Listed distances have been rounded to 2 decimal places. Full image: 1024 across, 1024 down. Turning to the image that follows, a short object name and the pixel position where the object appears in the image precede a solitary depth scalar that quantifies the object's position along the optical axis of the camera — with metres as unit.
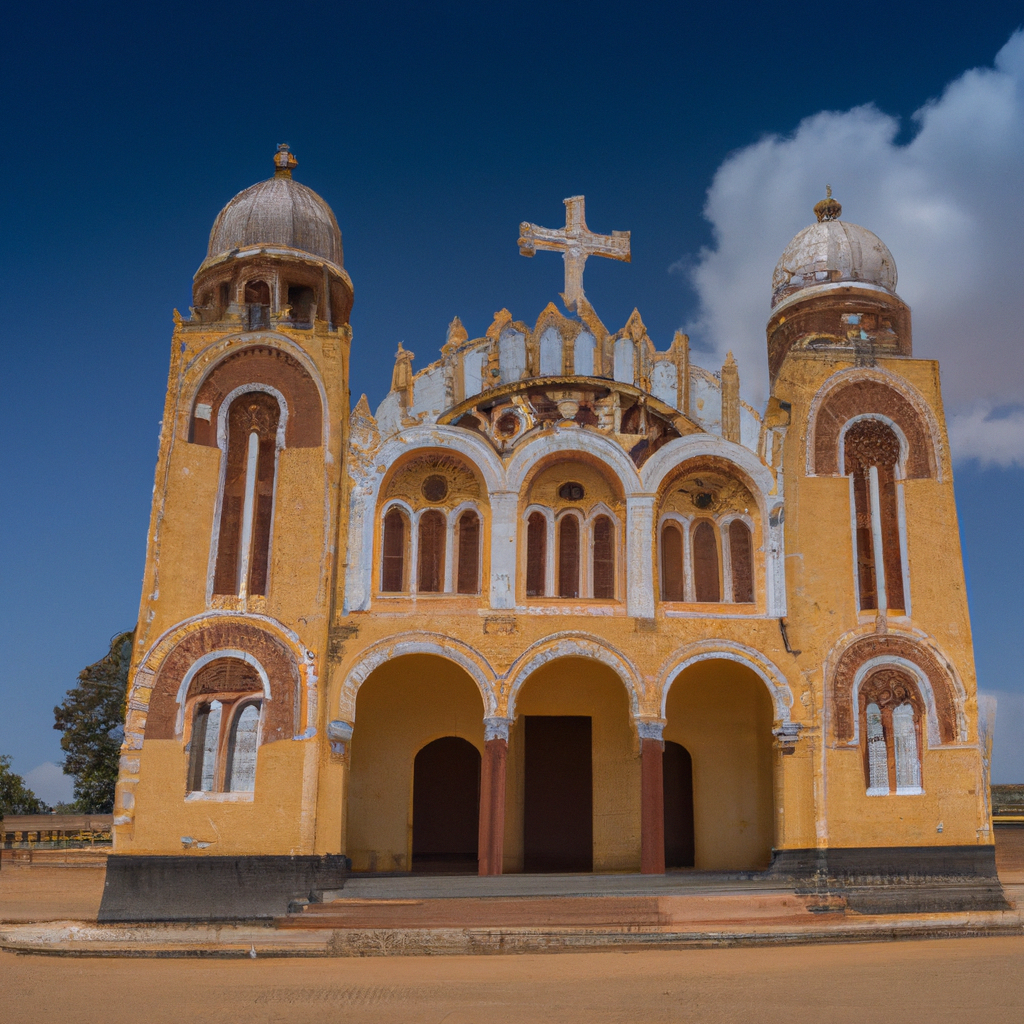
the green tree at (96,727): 29.55
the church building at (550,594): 16.75
